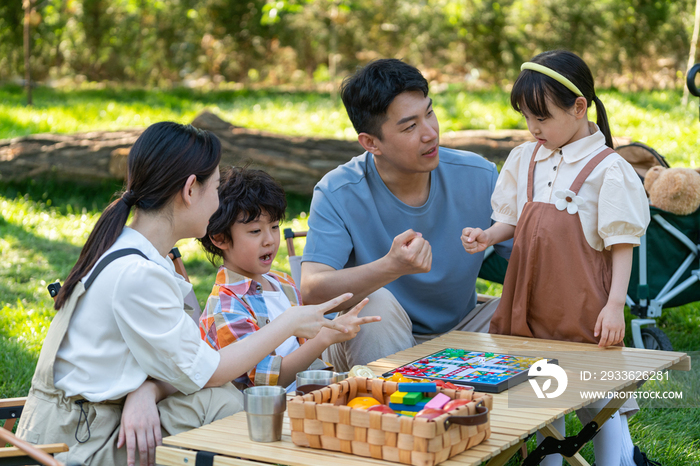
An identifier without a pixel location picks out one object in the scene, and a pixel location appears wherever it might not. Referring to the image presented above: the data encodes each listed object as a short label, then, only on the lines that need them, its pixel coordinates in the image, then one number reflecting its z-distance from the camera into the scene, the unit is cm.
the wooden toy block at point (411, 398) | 276
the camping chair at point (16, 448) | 265
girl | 322
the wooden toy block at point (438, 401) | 272
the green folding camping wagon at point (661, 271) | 402
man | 353
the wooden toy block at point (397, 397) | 278
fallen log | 650
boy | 318
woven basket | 265
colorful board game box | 295
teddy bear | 394
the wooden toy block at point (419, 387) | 279
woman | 291
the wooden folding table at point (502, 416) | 272
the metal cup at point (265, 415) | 277
